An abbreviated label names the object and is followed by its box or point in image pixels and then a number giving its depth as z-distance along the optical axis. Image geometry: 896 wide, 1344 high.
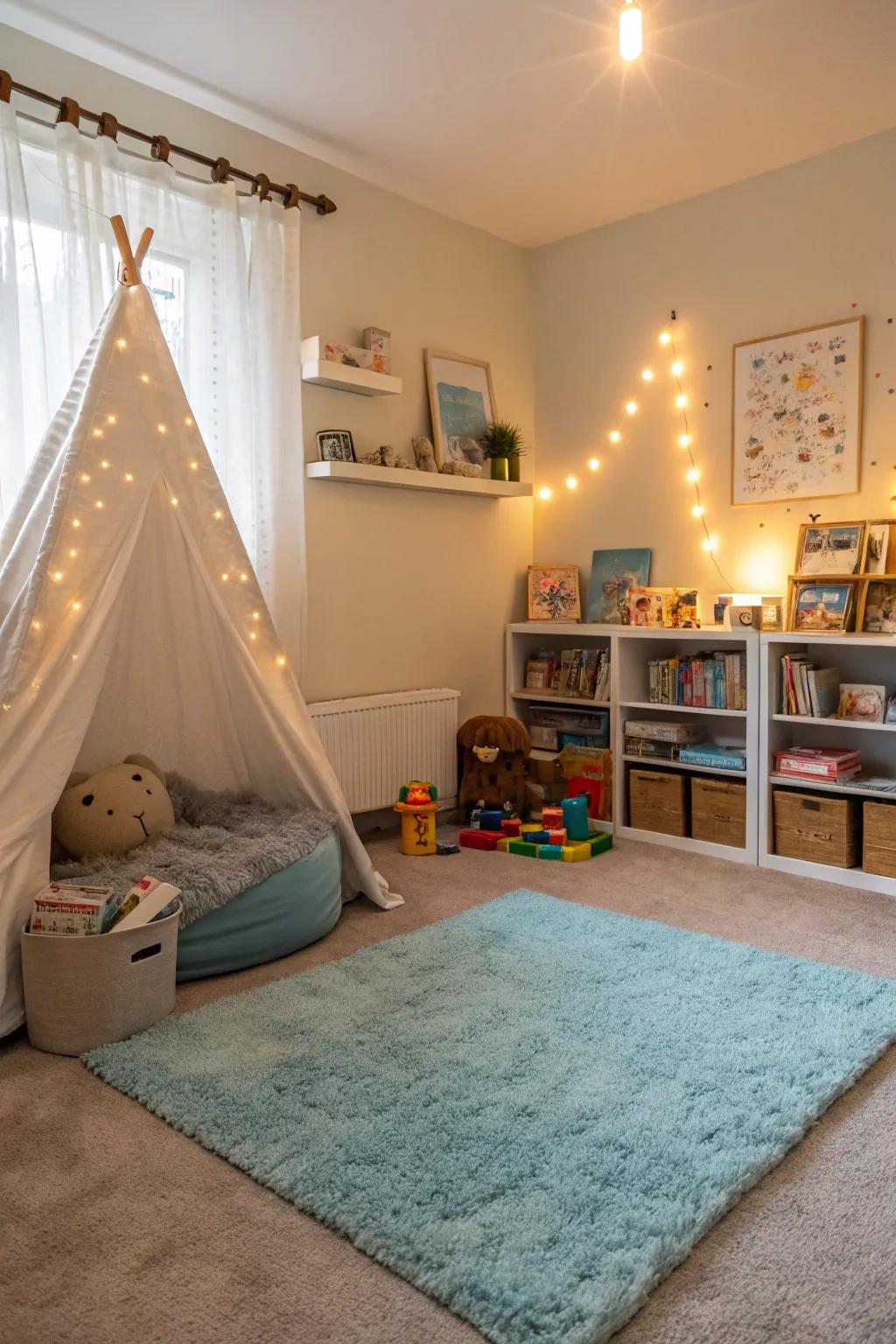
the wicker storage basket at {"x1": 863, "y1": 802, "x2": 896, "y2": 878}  3.44
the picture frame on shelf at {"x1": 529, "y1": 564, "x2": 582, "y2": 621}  4.71
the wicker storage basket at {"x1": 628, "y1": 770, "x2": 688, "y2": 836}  4.07
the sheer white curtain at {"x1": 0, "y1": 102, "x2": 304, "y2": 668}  2.95
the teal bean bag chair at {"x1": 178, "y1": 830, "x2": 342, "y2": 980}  2.66
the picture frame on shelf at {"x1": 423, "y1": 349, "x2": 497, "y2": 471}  4.41
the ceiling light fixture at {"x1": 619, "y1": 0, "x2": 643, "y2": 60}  2.20
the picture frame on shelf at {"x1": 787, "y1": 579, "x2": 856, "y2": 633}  3.64
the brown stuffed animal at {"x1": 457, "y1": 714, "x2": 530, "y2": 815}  4.24
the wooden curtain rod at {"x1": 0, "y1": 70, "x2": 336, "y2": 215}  2.96
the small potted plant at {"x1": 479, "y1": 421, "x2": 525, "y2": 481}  4.62
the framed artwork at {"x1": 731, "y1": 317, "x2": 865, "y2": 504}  3.83
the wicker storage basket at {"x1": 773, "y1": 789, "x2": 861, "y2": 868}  3.57
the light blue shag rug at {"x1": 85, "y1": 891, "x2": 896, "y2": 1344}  1.58
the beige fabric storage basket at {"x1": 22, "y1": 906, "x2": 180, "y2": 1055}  2.25
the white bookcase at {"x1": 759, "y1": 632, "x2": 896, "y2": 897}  3.63
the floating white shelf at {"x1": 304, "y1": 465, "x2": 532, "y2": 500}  3.83
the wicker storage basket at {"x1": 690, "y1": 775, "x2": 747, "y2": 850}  3.87
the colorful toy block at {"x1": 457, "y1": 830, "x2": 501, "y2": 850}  4.02
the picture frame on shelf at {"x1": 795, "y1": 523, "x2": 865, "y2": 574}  3.74
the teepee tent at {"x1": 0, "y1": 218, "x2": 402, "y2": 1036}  2.47
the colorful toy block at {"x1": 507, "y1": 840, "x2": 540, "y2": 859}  3.93
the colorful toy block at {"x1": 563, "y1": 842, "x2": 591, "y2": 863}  3.87
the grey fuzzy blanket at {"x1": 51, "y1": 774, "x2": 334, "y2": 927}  2.64
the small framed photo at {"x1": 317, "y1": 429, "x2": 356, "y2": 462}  3.88
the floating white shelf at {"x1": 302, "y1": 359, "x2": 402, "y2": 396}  3.75
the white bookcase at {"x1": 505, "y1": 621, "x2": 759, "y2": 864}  3.79
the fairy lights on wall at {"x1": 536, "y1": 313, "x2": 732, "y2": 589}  4.30
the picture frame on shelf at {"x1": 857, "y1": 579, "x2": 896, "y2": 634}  3.63
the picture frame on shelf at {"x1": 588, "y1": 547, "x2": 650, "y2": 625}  4.51
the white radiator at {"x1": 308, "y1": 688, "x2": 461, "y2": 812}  3.93
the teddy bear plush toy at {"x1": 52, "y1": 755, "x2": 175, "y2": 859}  2.82
